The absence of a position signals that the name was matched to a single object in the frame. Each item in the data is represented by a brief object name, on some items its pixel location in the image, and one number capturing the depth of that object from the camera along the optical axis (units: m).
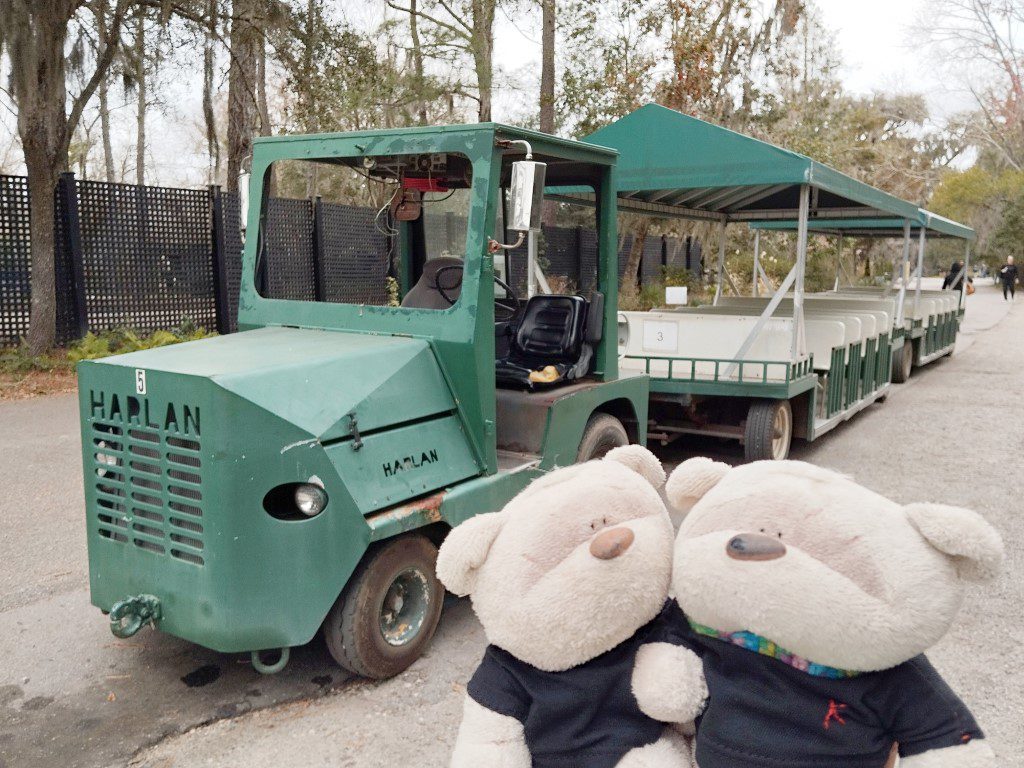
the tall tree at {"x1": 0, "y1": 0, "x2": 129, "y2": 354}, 10.14
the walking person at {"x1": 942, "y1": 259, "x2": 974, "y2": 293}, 17.21
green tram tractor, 3.25
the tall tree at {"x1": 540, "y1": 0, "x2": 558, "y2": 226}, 16.81
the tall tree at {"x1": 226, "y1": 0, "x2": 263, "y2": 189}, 13.34
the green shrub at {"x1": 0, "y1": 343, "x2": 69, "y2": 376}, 10.38
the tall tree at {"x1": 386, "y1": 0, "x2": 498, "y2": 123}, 17.36
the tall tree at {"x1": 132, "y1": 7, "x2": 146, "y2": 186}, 11.61
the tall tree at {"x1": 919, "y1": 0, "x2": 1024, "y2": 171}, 40.06
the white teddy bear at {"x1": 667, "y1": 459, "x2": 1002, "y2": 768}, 1.70
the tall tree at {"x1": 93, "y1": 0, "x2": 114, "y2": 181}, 10.80
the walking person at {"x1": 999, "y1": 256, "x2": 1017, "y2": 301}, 32.59
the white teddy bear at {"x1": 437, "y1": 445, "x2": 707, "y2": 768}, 1.89
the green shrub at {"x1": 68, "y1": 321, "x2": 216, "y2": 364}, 10.84
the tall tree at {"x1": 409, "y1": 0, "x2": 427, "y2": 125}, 18.23
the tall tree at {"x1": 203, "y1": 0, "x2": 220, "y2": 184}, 12.04
